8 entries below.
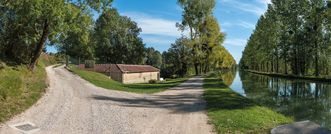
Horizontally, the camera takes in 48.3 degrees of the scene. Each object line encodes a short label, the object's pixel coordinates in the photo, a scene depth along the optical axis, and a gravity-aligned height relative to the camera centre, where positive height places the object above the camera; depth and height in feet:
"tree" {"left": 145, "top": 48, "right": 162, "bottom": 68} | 345.82 +11.30
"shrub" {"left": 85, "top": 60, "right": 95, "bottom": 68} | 172.27 +3.95
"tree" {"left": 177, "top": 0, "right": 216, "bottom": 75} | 179.11 +27.34
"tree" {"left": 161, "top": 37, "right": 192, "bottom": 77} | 277.99 +6.35
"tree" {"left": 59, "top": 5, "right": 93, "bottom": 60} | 80.84 +11.71
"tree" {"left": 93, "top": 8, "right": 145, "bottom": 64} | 266.16 +22.64
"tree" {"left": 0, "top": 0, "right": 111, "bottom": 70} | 72.74 +10.82
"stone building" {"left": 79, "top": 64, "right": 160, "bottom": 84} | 161.68 -0.08
